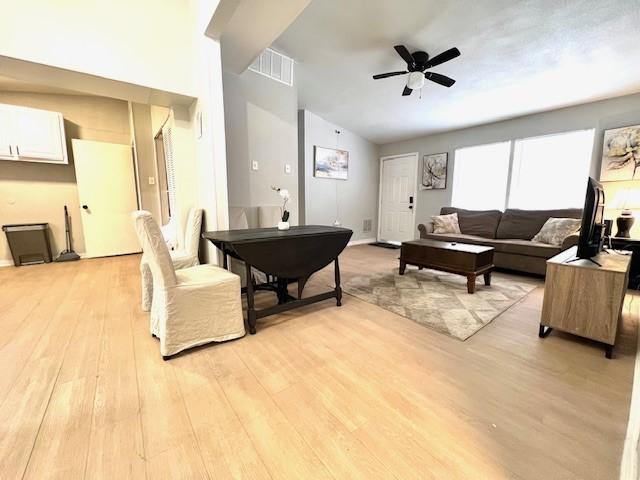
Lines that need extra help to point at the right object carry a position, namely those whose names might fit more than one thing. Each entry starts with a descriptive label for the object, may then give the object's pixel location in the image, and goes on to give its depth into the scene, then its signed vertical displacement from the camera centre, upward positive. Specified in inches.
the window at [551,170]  142.8 +19.7
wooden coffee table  108.0 -24.4
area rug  83.1 -37.1
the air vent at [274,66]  121.3 +65.9
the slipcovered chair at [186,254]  87.3 -19.1
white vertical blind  118.7 +18.1
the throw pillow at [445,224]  171.9 -13.4
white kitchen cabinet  138.6 +37.9
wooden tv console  62.3 -23.6
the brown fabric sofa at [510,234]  127.2 -18.1
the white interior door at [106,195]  163.3 +5.4
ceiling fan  102.8 +56.3
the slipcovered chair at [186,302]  61.5 -25.0
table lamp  115.2 -1.0
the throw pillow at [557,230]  125.1 -12.8
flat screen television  69.7 -5.2
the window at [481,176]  173.3 +19.2
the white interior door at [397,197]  220.5 +5.7
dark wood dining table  73.6 -15.1
